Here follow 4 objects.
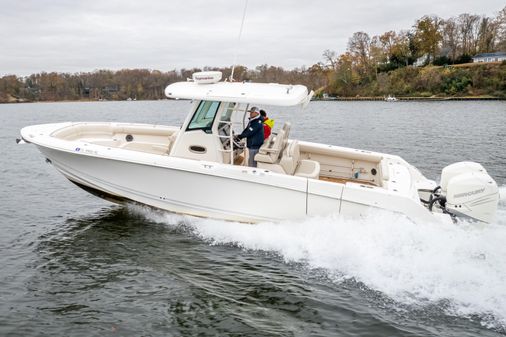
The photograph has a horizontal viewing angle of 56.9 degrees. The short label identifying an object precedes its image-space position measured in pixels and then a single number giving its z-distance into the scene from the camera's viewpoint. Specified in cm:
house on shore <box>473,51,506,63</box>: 9428
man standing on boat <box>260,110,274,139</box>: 944
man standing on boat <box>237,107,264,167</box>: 871
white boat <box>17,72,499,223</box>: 777
